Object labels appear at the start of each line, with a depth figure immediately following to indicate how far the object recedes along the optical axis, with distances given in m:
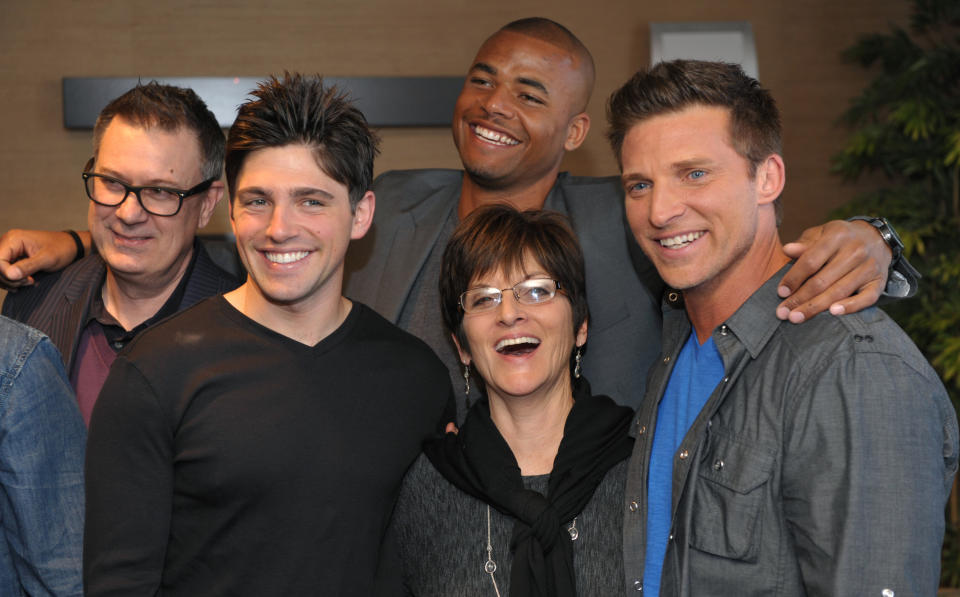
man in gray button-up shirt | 1.58
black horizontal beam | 3.84
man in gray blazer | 2.57
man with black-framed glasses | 2.40
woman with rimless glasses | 1.98
